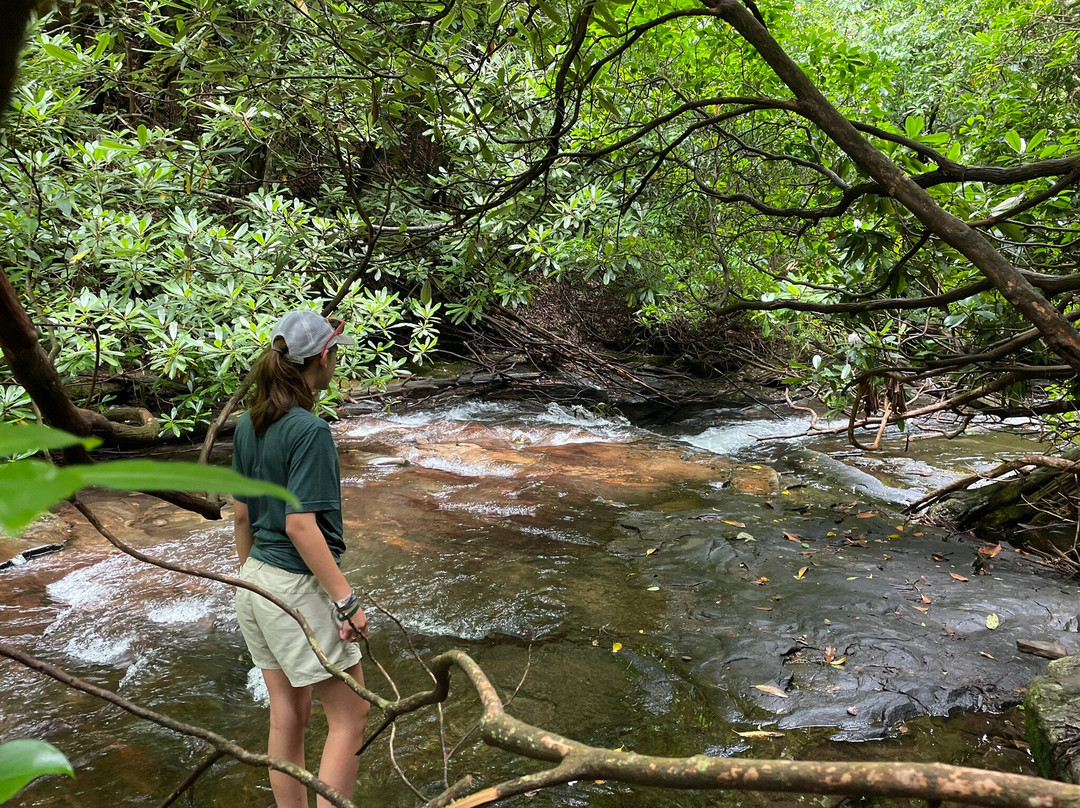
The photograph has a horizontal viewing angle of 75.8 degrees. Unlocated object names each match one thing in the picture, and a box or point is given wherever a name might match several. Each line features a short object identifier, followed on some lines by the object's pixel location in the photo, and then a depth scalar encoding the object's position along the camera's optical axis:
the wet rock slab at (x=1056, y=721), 2.75
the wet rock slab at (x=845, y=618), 3.58
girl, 2.55
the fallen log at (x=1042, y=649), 3.81
